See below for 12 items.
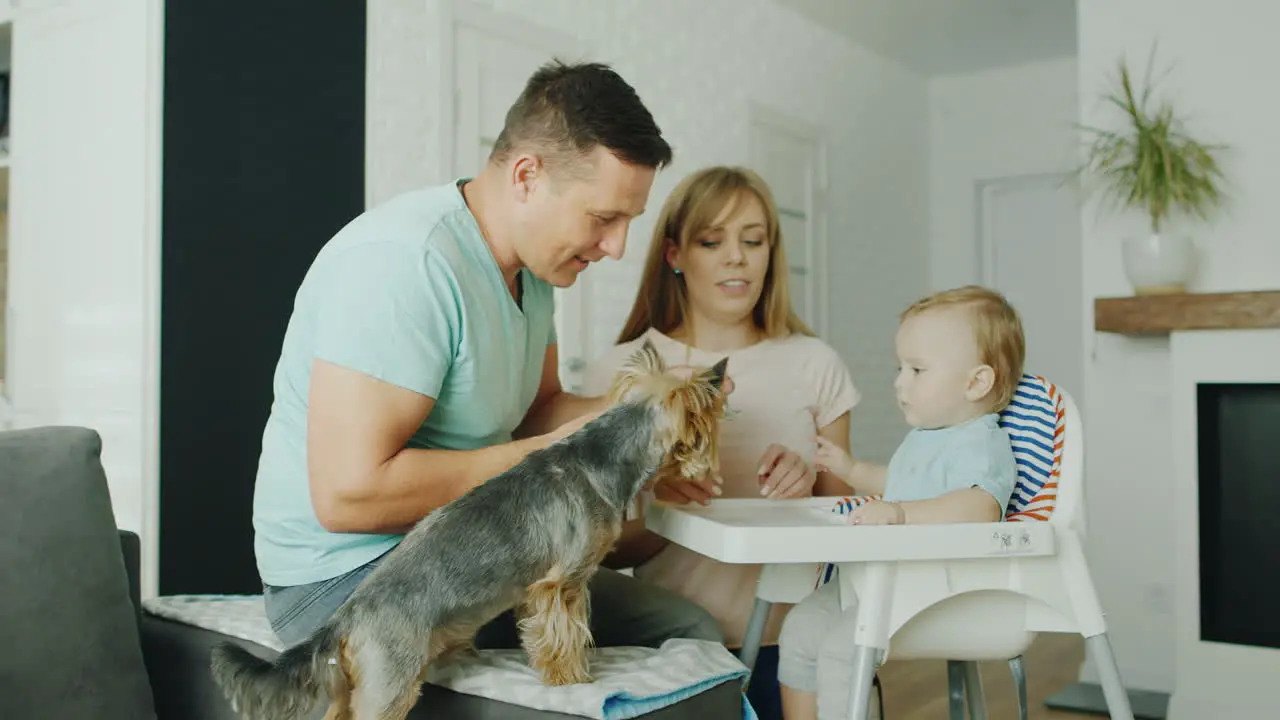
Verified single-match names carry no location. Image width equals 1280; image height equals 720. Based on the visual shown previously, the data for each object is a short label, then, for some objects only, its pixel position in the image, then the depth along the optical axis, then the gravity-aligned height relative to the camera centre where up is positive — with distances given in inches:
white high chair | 52.0 -9.2
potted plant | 140.6 +27.6
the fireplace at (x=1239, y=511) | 134.7 -16.0
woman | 89.1 +3.8
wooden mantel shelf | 130.6 +9.8
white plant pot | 139.9 +16.8
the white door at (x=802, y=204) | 221.0 +40.1
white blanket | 52.7 -15.6
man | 54.6 +2.6
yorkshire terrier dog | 49.5 -9.4
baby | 62.9 -2.4
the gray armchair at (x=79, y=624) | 56.6 -13.6
